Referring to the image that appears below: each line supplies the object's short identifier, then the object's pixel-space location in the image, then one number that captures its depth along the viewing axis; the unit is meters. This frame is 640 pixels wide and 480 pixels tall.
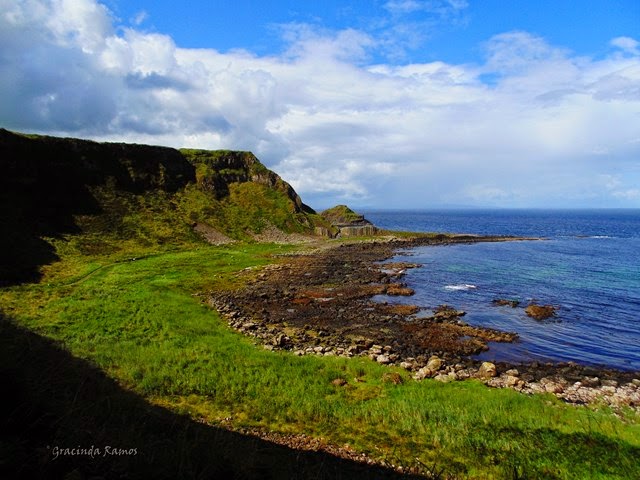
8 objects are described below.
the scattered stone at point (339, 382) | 21.49
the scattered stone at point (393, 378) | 22.37
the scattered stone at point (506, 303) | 43.95
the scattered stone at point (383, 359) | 25.90
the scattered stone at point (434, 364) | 25.12
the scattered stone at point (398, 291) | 48.70
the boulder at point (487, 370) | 24.79
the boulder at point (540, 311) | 39.42
